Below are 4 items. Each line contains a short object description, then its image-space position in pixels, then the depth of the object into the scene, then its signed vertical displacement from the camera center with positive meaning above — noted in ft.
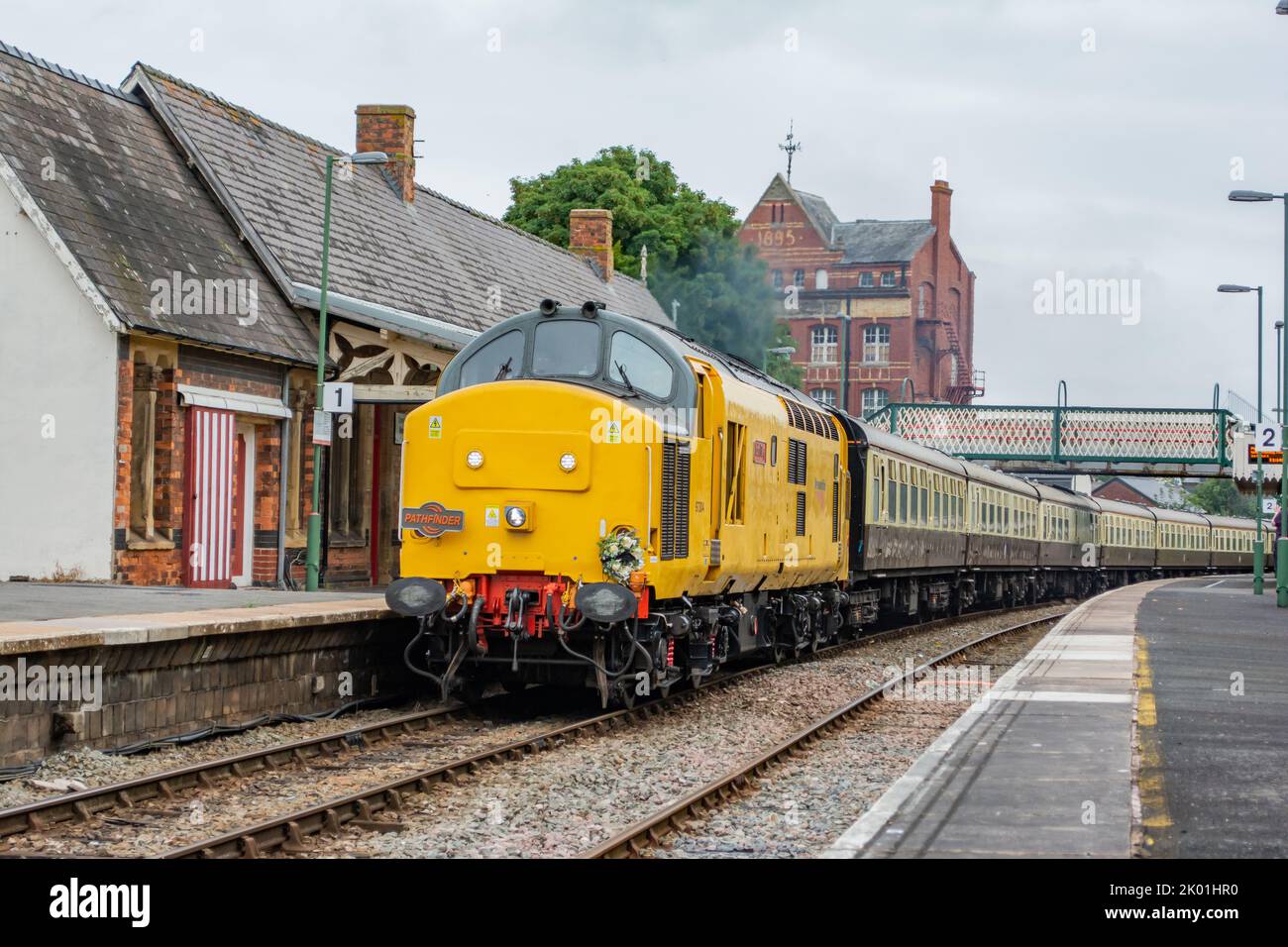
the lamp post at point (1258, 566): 134.81 -1.98
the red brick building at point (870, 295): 284.20 +42.29
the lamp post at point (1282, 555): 104.12 -0.76
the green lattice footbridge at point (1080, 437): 175.42 +11.35
